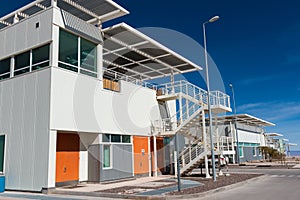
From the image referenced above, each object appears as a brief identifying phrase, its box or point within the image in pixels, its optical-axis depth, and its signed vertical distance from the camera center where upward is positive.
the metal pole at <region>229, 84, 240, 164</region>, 38.25 -0.42
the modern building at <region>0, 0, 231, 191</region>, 13.59 +2.28
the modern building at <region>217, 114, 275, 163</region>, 42.94 +1.47
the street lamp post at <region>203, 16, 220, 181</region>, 15.89 +1.99
